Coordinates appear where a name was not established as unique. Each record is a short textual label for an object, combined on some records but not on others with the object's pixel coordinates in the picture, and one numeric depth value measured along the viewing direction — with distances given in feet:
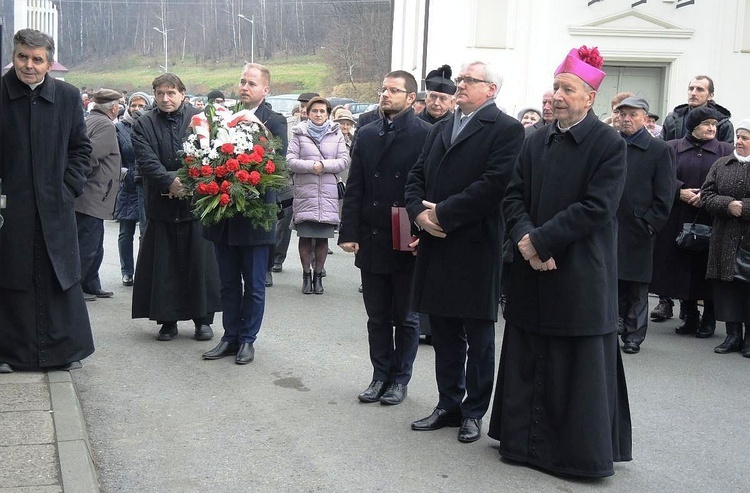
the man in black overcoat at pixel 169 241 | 29.40
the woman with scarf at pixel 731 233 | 31.83
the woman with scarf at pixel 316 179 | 40.01
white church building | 65.92
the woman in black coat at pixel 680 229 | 34.24
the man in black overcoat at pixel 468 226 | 20.76
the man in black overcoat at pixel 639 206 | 31.04
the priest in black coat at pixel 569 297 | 18.92
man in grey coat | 34.83
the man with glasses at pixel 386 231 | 23.59
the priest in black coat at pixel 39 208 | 24.61
